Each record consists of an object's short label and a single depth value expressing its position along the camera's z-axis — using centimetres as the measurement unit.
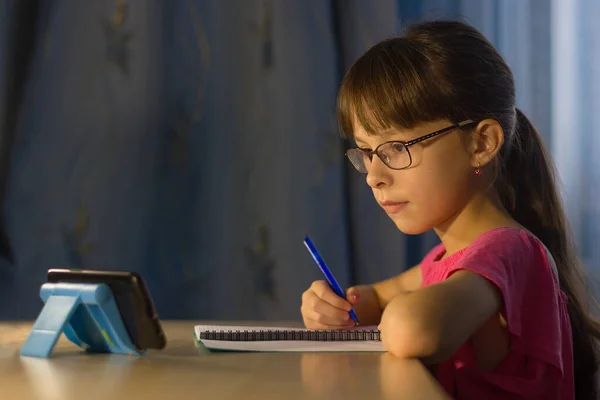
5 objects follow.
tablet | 167
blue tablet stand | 166
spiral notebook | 169
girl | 175
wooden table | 144
